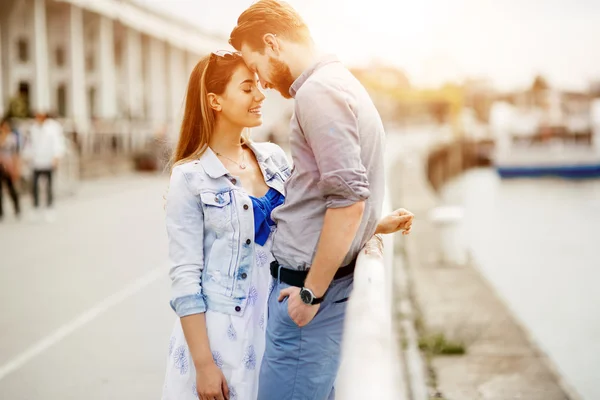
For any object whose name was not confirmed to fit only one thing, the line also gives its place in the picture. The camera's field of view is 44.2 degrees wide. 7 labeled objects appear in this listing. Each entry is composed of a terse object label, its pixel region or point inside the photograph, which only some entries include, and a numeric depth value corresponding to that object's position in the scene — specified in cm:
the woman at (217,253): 245
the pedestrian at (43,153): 1318
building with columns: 2473
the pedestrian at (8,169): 1303
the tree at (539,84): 12648
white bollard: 964
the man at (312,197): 201
